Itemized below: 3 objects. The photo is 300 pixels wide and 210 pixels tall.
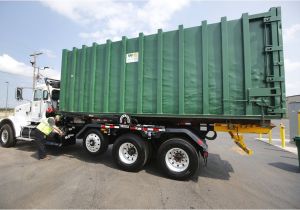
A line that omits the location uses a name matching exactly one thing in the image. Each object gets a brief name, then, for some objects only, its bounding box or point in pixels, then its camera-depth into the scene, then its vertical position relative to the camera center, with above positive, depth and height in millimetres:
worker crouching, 6371 -614
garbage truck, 4234 +683
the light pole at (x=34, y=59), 24927 +7390
